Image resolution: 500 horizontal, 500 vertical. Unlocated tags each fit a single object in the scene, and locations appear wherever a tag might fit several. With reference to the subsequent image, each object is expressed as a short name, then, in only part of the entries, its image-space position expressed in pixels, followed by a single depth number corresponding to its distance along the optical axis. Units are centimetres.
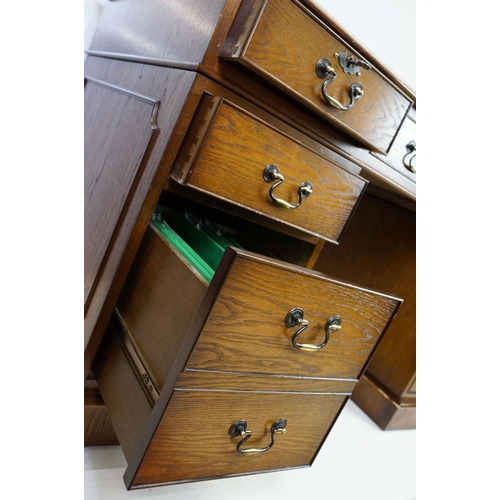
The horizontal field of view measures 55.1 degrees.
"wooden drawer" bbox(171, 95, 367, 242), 62
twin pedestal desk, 55
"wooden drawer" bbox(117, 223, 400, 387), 52
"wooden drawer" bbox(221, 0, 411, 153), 58
